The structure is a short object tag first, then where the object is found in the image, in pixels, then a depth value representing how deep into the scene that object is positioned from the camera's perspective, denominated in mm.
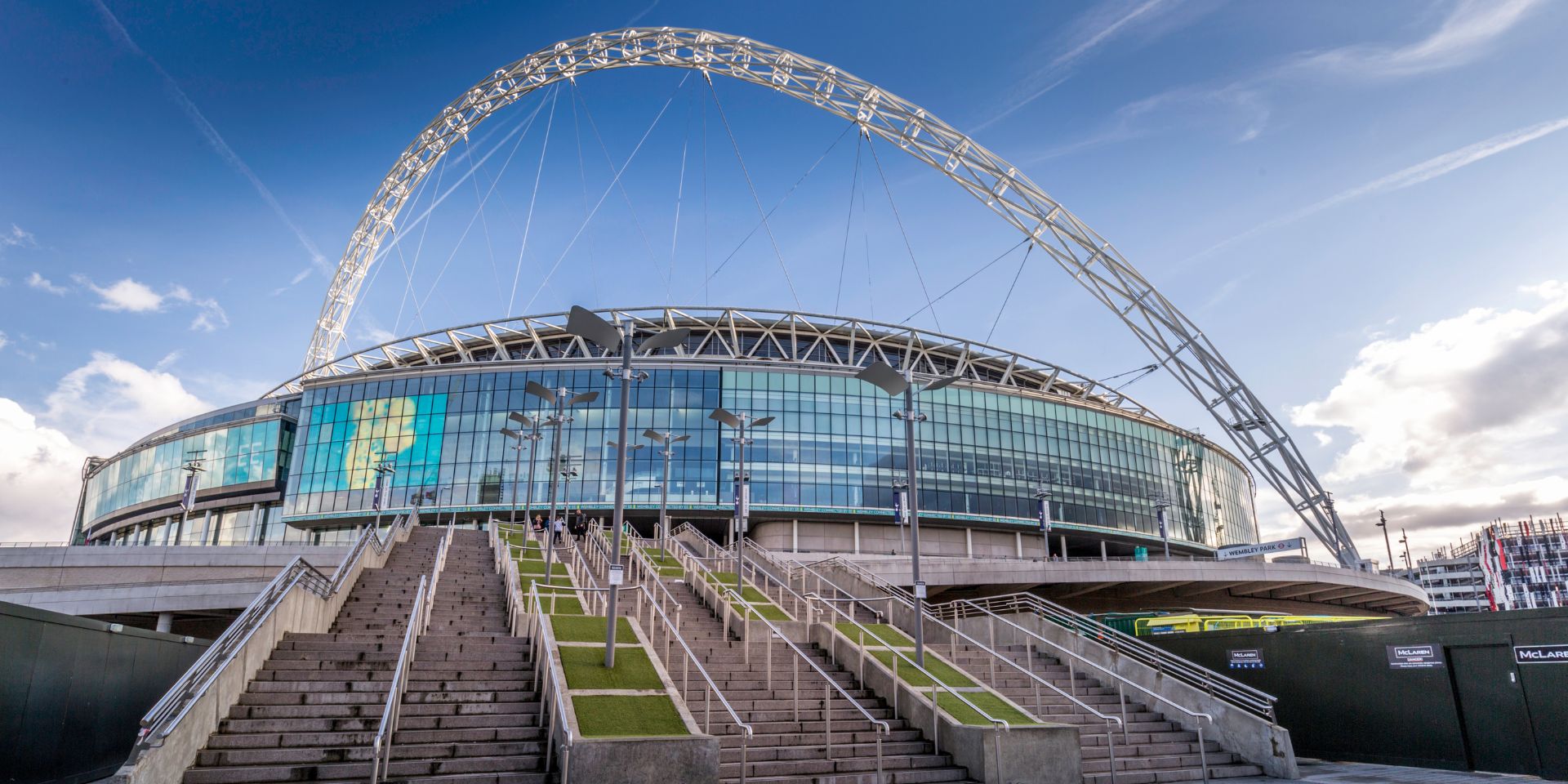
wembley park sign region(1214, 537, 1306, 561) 45469
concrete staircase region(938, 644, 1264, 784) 14695
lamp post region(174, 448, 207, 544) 52844
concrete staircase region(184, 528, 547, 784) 10867
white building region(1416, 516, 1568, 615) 148000
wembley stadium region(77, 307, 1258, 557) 62156
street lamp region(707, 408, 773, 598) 25588
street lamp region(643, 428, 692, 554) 27986
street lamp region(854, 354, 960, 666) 19812
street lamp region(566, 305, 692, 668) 15039
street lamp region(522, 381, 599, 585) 24641
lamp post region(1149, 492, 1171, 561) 64425
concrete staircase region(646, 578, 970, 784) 12766
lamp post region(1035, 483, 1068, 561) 59250
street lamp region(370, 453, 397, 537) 58638
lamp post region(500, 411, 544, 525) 31475
